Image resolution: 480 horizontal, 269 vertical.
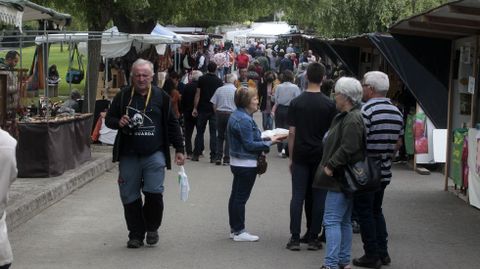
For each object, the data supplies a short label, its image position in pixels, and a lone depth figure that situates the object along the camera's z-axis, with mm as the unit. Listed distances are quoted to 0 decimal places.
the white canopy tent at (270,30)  50344
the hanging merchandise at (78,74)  21375
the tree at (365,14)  26469
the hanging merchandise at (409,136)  14484
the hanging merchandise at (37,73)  16109
